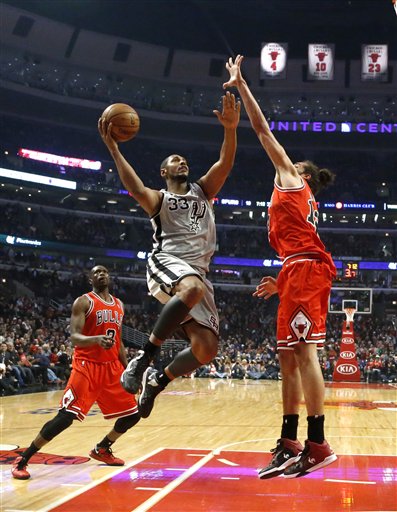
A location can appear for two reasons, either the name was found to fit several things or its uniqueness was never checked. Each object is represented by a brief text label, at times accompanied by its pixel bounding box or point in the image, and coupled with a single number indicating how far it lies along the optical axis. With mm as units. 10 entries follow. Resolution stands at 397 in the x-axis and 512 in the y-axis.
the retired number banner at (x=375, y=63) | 34812
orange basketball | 4781
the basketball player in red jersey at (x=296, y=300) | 4293
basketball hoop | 26344
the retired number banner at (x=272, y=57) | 34750
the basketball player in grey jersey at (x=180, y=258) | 4418
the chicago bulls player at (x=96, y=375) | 7426
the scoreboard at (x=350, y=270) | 37431
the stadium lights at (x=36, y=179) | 36025
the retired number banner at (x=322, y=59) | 34719
